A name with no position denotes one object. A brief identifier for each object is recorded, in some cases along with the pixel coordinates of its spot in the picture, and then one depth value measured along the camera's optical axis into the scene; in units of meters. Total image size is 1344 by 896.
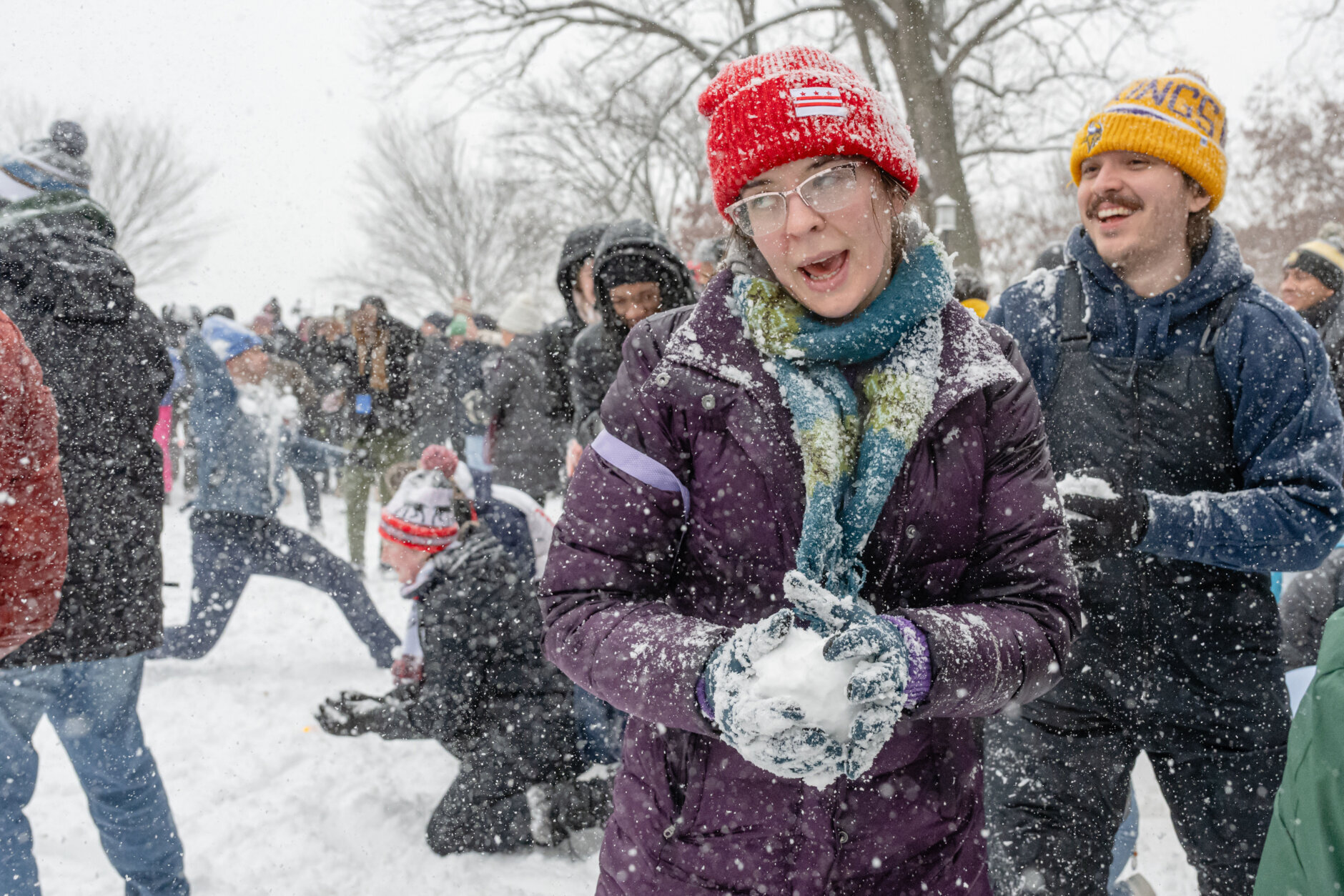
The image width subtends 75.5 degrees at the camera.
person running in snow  4.65
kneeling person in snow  3.19
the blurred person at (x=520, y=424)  5.96
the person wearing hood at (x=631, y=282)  3.35
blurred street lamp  9.79
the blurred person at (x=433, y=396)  7.44
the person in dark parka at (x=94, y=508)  2.34
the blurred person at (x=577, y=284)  3.98
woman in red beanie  1.23
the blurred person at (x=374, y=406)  6.97
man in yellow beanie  1.84
